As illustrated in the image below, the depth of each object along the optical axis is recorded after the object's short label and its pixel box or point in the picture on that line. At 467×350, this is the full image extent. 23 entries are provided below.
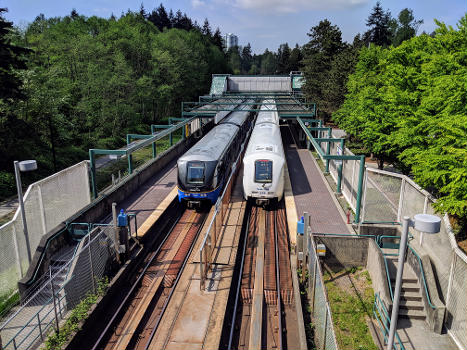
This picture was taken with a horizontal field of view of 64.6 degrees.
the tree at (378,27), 70.12
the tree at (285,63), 101.11
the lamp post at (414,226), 6.07
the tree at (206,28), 105.01
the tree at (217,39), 98.53
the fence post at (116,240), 12.61
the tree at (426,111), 10.46
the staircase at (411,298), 10.80
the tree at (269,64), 156.00
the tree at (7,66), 18.73
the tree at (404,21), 96.06
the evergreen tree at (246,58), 184.56
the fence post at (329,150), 23.36
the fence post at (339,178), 19.58
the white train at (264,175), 17.39
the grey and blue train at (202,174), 17.22
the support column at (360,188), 15.06
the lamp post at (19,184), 10.21
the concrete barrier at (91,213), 11.19
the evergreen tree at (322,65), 35.69
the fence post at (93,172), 17.40
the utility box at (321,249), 12.46
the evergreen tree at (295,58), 96.38
